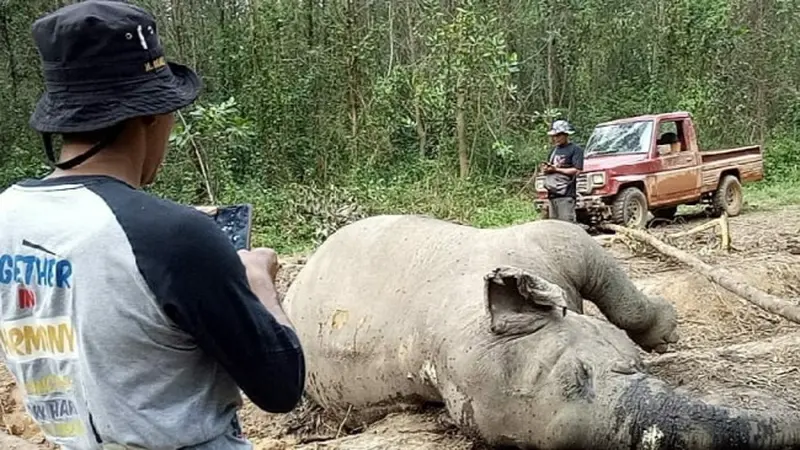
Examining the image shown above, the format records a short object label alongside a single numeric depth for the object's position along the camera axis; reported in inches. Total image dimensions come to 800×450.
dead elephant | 155.8
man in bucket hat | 72.5
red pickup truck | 613.0
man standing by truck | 517.0
